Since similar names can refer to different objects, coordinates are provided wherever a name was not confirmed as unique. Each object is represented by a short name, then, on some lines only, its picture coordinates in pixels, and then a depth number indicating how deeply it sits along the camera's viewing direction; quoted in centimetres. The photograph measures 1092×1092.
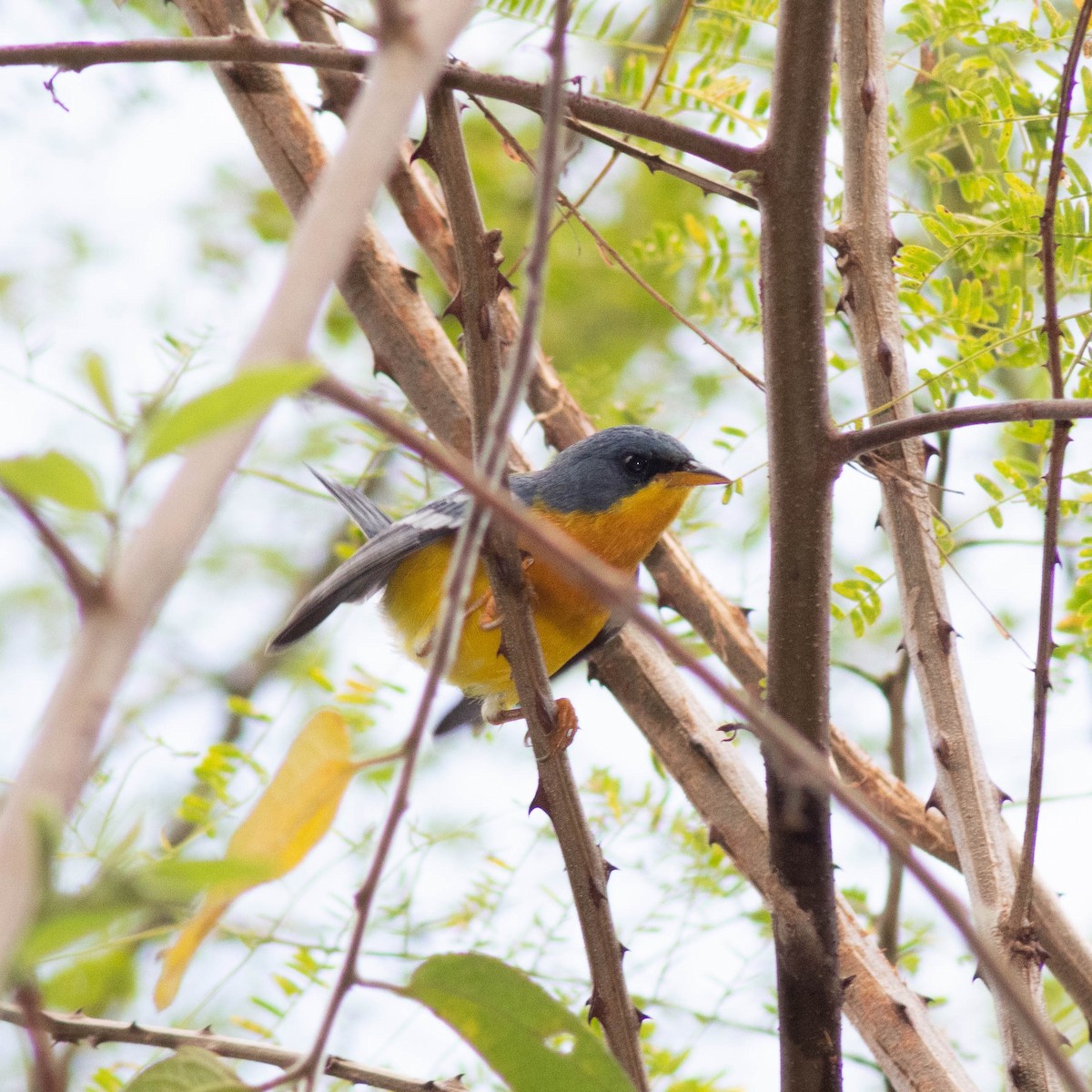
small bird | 792
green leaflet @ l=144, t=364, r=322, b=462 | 171
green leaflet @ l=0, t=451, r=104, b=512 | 180
